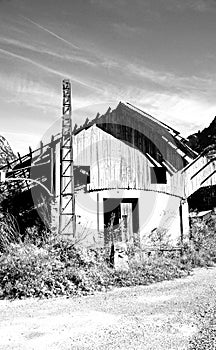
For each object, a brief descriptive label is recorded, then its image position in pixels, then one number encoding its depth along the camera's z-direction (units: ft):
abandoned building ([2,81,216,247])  48.44
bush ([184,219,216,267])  40.68
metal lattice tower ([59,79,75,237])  46.55
